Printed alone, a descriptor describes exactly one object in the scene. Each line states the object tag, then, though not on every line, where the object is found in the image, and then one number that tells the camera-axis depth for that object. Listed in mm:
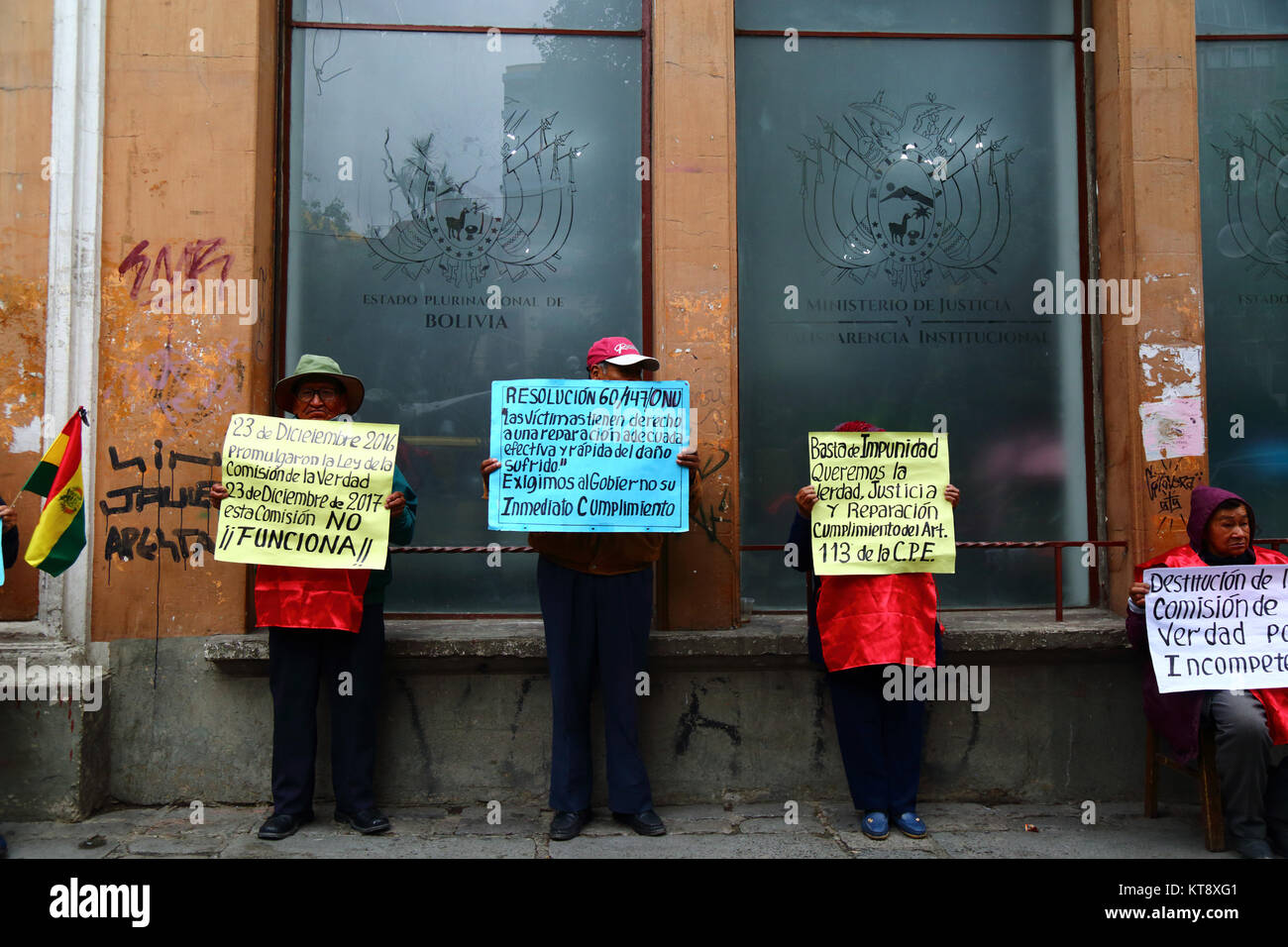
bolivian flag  4195
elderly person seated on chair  4125
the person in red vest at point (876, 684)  4422
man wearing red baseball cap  4445
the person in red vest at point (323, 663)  4363
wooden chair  4254
